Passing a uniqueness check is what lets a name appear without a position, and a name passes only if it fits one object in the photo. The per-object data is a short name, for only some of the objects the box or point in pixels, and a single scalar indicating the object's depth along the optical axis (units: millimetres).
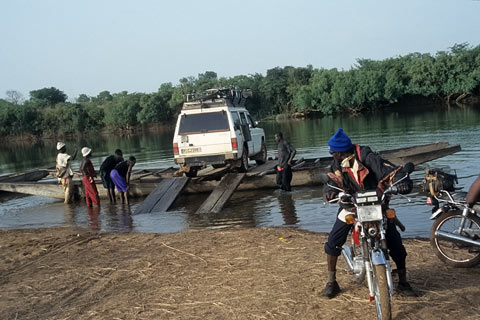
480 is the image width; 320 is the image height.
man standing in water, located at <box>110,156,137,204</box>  13750
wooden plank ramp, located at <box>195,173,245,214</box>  11930
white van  14125
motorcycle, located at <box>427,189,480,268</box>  5590
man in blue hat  4699
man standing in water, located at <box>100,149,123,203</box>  13945
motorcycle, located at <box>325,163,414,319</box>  4047
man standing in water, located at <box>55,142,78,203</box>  14500
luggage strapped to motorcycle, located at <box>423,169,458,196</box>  5746
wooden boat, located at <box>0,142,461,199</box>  14312
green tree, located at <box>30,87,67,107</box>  129638
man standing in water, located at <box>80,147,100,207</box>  13633
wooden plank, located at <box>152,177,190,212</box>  12625
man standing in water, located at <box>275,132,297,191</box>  13148
